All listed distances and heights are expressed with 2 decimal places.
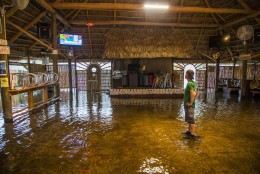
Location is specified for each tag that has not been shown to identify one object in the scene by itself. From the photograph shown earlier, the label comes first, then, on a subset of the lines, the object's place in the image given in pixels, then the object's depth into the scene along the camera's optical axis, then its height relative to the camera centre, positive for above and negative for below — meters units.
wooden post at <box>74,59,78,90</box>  14.45 +0.18
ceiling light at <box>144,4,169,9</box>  6.91 +2.88
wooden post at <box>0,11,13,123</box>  5.11 -0.21
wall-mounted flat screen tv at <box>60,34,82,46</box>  9.81 +2.28
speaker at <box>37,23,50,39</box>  8.35 +2.33
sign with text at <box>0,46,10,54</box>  4.97 +0.86
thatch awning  10.50 +2.17
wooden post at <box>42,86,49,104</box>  7.84 -0.73
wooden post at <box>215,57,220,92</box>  13.16 +0.34
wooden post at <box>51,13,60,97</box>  8.38 +2.07
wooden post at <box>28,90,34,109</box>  6.69 -0.82
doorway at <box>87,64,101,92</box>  15.00 +0.40
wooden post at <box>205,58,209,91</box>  14.52 +0.13
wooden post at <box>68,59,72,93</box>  13.53 +0.44
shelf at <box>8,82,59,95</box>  5.41 -0.35
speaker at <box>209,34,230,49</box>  11.25 +2.45
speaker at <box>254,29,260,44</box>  9.75 +2.34
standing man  4.04 -0.46
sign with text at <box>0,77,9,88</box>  5.17 -0.09
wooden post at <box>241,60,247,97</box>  10.23 -0.19
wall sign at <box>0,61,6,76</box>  5.14 +0.34
